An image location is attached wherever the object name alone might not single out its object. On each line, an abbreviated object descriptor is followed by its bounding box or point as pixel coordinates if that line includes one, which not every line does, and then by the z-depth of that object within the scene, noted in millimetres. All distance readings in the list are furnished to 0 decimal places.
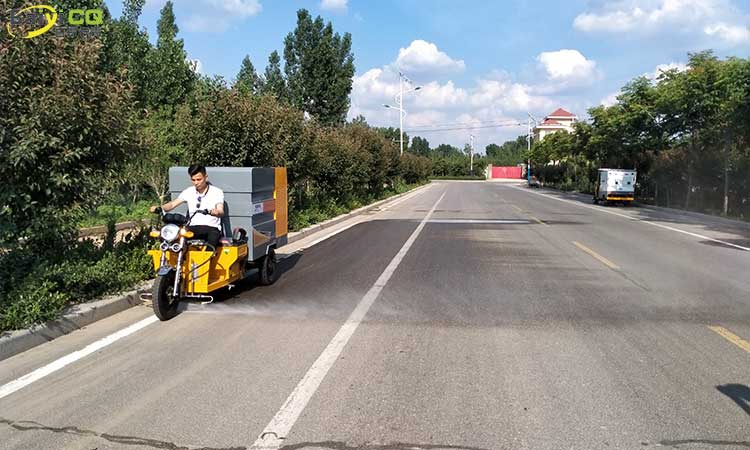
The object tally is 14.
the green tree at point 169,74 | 24344
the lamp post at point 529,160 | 93925
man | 7691
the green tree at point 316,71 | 36219
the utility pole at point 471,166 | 129488
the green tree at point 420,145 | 156000
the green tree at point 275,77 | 36906
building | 134688
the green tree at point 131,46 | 21484
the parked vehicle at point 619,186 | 35562
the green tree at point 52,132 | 6871
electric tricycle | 7180
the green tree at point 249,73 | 38219
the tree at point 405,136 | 99375
